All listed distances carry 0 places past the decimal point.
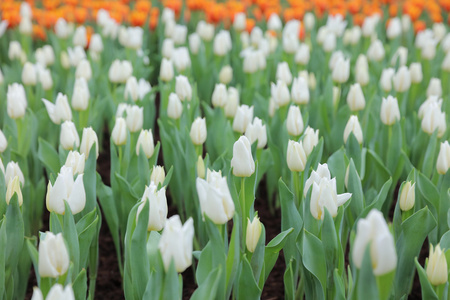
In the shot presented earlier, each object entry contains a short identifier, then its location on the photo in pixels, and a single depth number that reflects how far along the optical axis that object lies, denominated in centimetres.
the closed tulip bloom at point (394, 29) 422
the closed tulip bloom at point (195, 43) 390
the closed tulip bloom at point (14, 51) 377
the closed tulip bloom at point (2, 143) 220
